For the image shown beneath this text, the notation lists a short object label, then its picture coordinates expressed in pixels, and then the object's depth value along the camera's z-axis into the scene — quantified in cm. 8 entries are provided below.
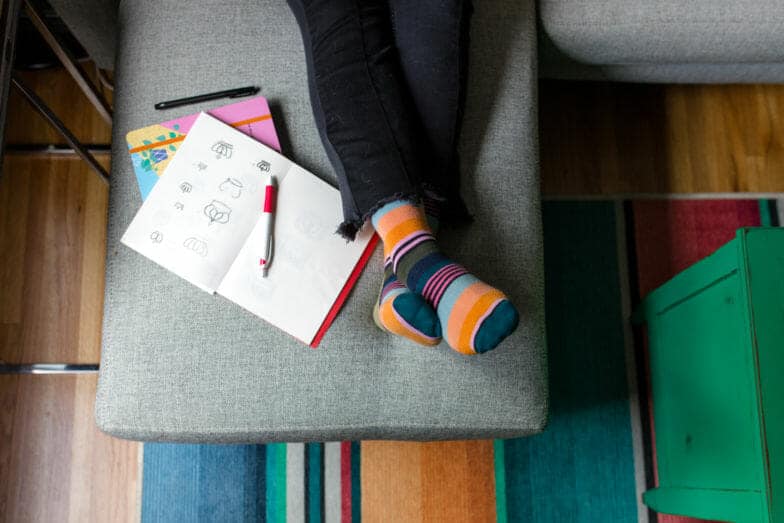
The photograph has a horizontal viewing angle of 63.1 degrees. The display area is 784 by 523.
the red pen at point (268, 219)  86
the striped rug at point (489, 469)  119
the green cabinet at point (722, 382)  78
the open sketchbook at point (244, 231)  86
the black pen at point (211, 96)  93
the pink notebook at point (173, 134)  91
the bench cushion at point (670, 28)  95
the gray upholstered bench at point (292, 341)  85
